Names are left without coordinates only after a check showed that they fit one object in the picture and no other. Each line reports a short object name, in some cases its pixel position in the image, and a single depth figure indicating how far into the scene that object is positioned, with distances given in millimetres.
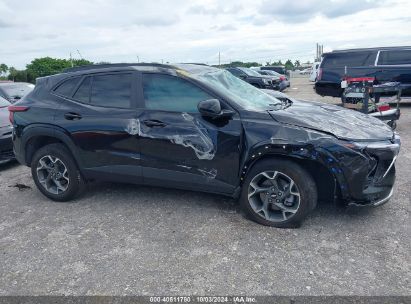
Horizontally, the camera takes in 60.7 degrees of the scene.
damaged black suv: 3369
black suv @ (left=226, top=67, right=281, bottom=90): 18000
